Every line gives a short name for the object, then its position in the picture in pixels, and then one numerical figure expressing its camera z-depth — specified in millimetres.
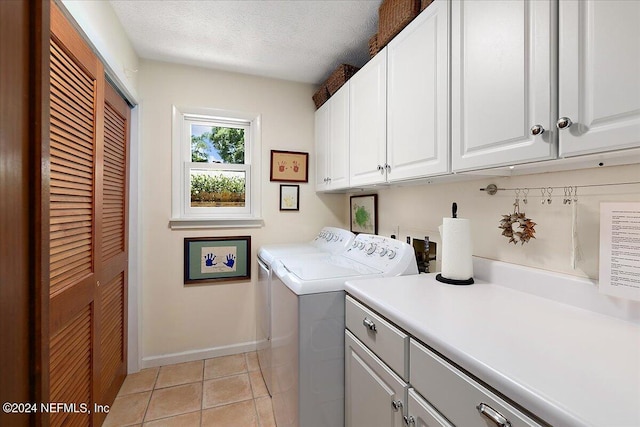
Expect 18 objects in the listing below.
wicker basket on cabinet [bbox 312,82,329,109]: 2441
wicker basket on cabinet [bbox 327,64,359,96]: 2086
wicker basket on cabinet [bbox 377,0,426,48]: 1356
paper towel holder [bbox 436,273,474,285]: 1279
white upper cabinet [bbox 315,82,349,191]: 2040
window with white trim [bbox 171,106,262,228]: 2379
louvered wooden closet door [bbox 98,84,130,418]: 1710
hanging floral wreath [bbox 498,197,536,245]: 1158
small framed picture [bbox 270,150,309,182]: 2611
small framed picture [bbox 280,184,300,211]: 2648
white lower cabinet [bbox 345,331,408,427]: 985
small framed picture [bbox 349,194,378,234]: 2300
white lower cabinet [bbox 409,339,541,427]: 626
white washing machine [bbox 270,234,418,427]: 1339
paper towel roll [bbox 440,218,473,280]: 1285
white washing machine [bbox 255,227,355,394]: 1986
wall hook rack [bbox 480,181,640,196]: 919
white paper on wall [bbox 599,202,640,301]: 845
